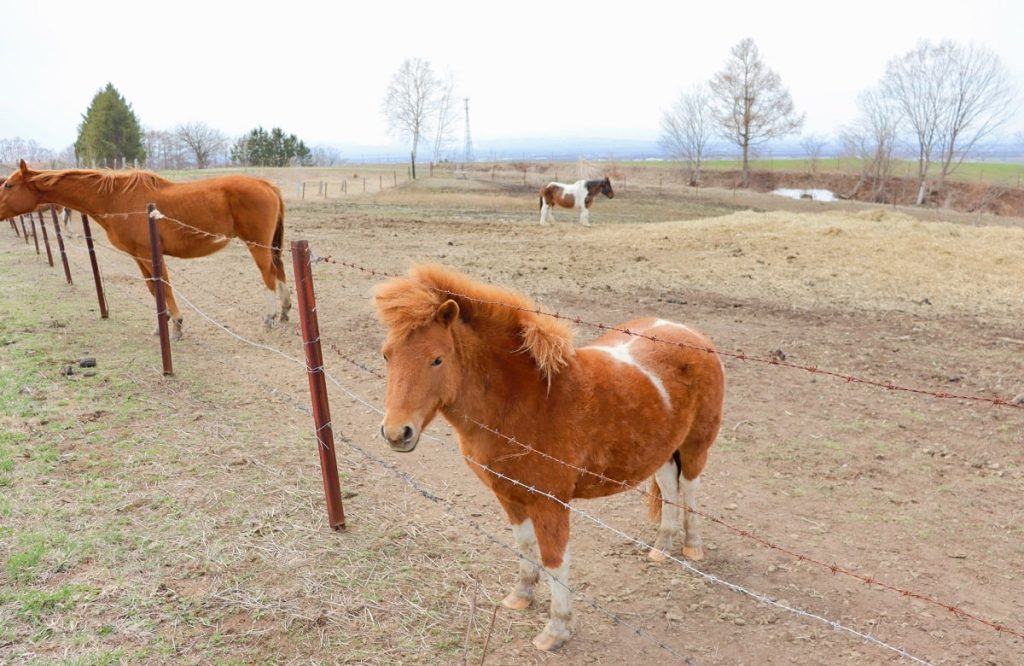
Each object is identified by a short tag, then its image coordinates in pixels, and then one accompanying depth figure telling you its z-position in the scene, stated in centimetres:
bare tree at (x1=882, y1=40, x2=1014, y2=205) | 4062
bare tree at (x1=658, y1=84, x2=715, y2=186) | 5197
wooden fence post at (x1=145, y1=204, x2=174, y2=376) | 625
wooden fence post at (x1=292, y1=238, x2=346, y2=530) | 366
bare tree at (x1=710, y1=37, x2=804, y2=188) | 4722
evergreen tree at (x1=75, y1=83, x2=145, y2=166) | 4622
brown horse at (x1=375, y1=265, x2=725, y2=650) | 273
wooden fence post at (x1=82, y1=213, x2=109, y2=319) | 810
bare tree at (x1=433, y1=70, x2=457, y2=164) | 6299
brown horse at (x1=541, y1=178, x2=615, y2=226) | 1983
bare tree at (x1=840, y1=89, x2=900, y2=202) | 4206
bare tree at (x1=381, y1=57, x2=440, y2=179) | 6006
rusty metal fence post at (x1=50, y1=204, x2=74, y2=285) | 1009
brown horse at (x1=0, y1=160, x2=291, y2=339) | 785
